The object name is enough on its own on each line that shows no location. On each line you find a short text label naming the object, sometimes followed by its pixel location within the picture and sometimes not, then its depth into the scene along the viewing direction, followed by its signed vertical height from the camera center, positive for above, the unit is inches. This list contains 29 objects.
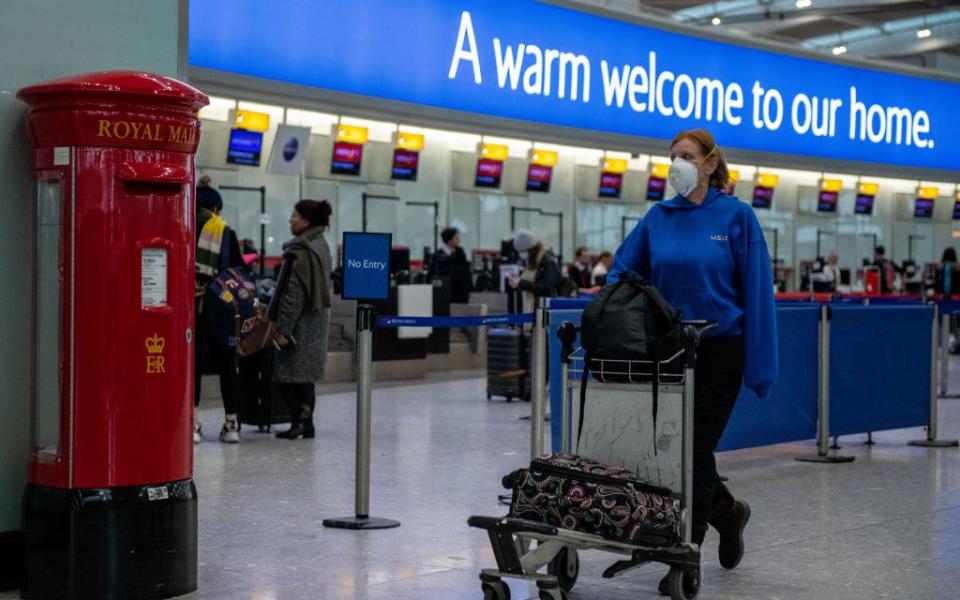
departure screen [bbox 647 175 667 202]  1075.3 +64.9
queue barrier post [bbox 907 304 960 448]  407.8 -41.8
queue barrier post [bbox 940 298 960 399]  583.2 -33.5
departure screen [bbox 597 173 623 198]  1029.8 +63.7
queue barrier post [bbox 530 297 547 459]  259.6 -20.8
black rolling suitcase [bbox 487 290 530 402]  534.6 -36.2
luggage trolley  187.5 -26.8
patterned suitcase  187.6 -31.5
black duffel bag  193.3 -8.1
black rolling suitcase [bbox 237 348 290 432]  410.3 -38.2
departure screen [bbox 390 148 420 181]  873.5 +64.8
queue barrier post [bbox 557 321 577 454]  201.9 -16.0
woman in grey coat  392.2 -10.8
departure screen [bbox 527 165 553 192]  969.5 +64.0
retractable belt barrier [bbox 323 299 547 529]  259.1 -26.1
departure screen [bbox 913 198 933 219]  1300.4 +63.6
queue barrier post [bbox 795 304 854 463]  367.9 -35.4
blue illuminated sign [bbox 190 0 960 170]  608.7 +105.0
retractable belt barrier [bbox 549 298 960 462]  357.1 -28.5
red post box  191.2 -10.3
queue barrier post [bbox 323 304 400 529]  259.3 -30.3
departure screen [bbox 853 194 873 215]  1234.6 +62.2
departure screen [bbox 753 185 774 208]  1149.9 +63.6
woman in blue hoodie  206.4 -1.9
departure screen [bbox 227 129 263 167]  769.6 +65.0
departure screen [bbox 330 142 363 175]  839.1 +65.1
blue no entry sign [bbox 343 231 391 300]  263.9 -0.3
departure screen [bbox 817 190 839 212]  1199.6 +63.2
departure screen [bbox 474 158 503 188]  939.3 +64.8
